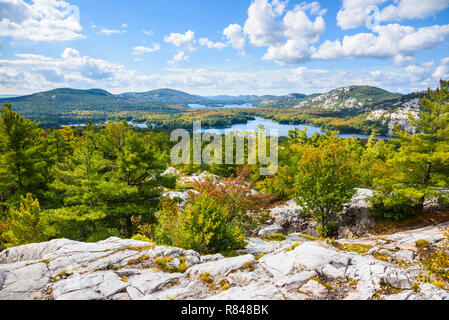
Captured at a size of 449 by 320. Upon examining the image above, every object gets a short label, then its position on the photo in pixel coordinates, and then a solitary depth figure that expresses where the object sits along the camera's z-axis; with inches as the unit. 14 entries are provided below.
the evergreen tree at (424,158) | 531.5
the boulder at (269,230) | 613.4
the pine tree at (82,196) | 534.6
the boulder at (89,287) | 213.3
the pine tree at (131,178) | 611.5
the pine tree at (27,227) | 480.7
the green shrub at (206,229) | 365.4
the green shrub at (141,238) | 435.9
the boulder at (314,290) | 221.0
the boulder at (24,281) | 219.6
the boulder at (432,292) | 194.3
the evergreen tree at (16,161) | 686.5
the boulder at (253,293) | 216.5
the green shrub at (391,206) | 586.1
